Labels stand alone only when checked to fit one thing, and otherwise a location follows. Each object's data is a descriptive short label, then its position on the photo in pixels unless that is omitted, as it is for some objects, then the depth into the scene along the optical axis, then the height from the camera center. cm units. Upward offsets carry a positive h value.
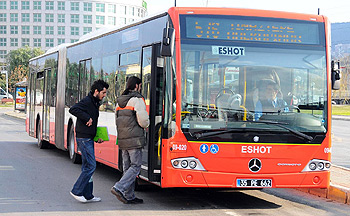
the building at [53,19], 13262 +1916
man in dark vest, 877 -37
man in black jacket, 904 -49
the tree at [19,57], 11294 +883
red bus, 845 +8
